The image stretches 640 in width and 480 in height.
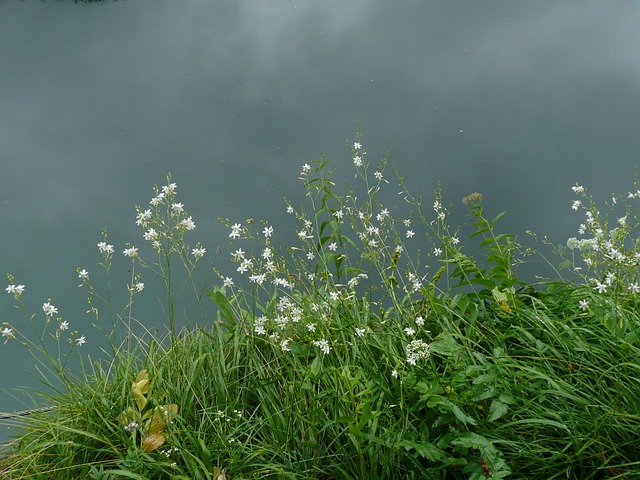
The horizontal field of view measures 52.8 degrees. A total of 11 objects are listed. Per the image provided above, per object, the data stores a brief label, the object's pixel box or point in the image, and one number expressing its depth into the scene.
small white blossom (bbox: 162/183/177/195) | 2.72
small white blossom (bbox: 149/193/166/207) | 2.69
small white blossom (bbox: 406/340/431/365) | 2.14
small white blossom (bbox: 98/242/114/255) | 2.71
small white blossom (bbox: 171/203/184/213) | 2.69
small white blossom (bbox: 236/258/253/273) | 2.59
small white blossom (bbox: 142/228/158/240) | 2.68
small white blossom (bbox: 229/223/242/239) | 2.62
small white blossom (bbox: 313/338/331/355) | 2.31
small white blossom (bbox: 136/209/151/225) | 2.67
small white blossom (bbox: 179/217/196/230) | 2.66
